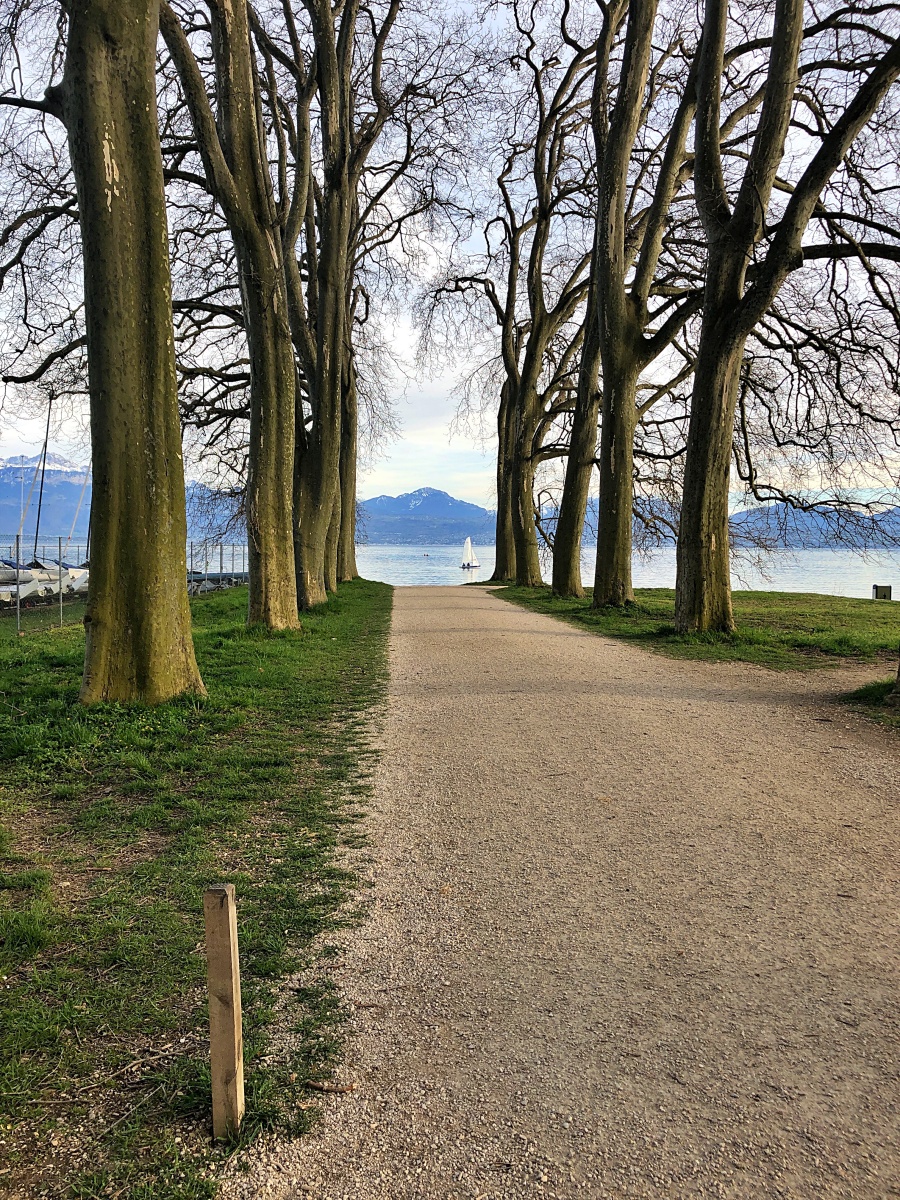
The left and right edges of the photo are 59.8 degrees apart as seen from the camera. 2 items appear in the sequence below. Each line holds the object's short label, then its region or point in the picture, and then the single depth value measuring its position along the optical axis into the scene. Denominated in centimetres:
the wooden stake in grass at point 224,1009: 210
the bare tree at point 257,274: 922
